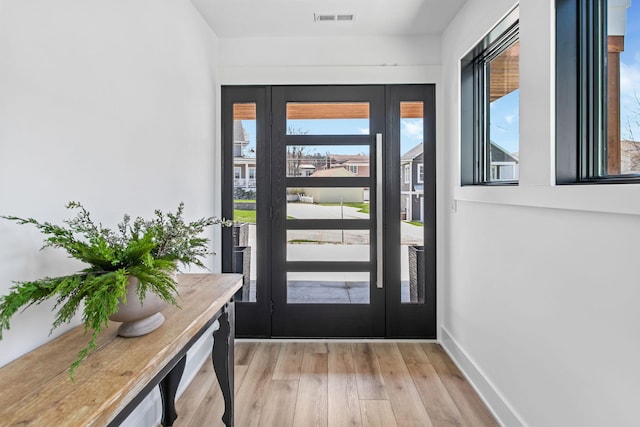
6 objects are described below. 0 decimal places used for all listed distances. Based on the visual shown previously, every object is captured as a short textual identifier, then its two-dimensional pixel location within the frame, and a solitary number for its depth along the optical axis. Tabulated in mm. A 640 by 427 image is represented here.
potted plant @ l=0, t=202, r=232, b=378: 967
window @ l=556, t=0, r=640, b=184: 1367
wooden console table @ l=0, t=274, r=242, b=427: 800
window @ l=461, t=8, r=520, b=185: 2133
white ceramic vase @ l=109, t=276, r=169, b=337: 1146
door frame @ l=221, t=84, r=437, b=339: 3109
